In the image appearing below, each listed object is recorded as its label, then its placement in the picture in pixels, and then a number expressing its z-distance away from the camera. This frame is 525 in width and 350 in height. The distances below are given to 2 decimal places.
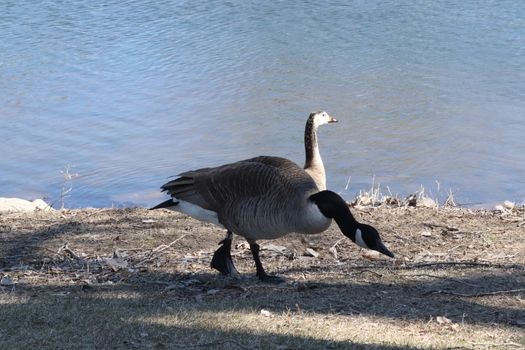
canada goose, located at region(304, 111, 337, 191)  15.33
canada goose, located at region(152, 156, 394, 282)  10.66
